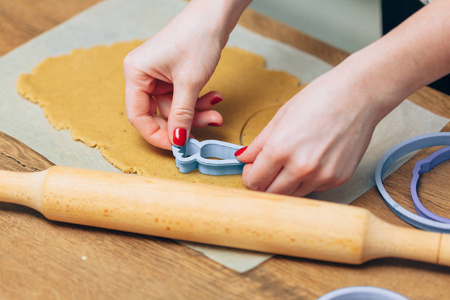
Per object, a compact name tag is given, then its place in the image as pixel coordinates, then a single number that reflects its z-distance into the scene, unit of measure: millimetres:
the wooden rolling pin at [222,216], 913
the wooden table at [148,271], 935
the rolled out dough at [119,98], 1216
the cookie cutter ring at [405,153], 1018
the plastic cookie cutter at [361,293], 883
